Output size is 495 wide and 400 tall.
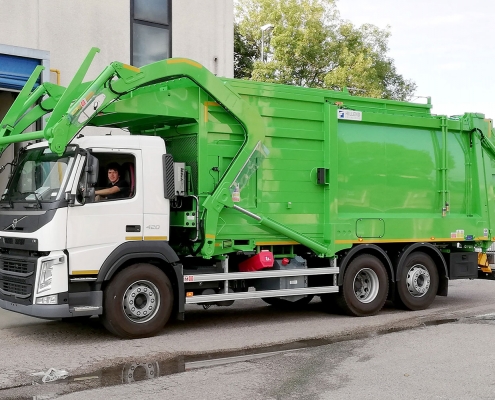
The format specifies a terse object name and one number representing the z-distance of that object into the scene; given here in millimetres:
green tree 35062
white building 13539
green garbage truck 8727
